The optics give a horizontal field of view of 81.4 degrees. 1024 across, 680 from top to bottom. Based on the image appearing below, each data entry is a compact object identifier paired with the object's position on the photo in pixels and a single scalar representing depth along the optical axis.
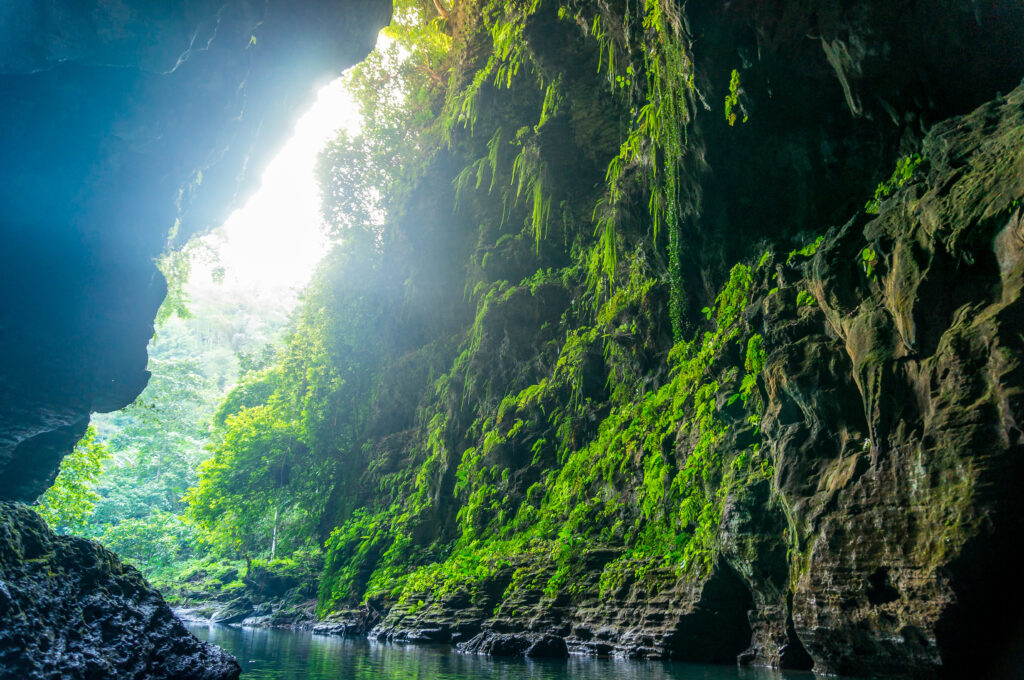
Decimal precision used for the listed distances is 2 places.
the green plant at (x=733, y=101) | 8.46
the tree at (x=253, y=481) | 19.64
